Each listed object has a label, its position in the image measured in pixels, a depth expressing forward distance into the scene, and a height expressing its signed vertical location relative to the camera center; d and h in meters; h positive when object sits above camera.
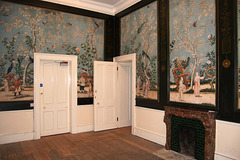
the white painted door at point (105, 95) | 5.70 -0.52
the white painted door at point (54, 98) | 5.30 -0.56
